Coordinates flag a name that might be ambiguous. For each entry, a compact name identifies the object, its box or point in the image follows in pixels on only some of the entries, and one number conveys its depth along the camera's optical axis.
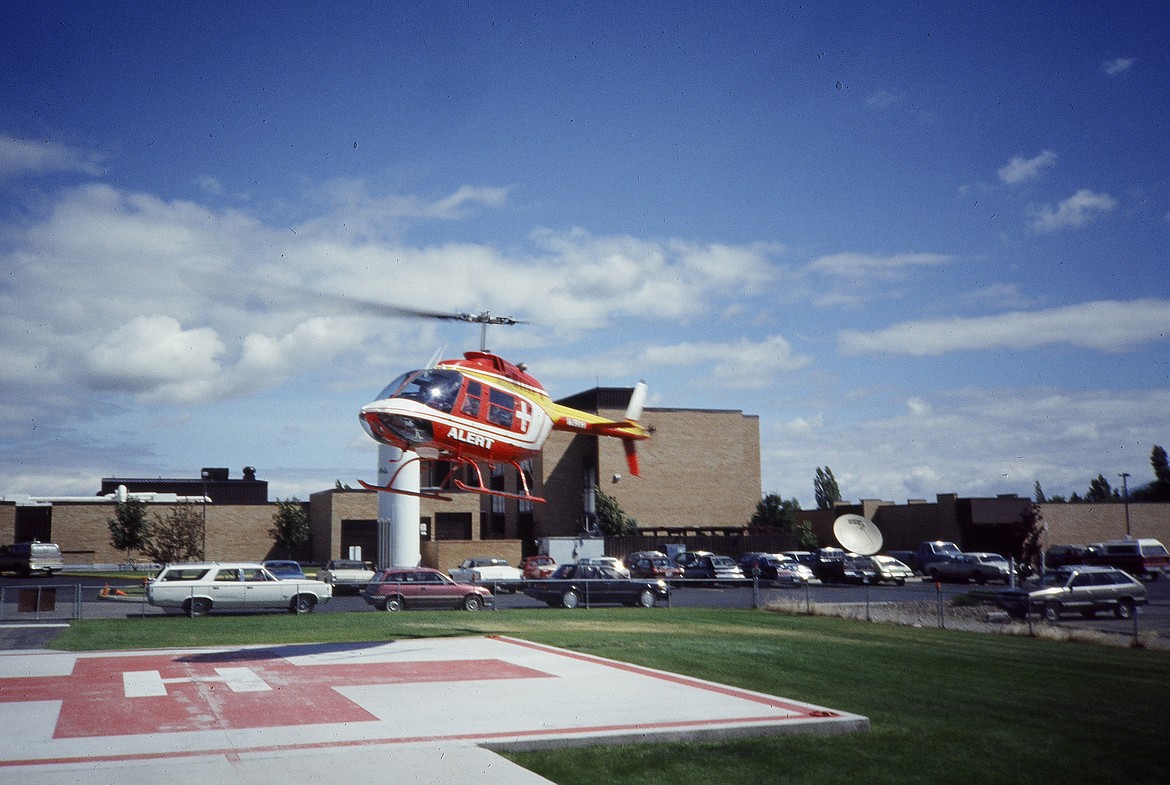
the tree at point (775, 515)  70.88
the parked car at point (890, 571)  48.41
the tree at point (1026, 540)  43.41
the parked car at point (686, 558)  53.85
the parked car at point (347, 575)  41.50
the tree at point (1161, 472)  95.88
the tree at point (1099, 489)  121.86
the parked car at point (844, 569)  48.78
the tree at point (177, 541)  52.12
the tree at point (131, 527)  59.28
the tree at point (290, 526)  70.25
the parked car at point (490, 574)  37.88
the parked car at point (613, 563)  37.44
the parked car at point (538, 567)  47.16
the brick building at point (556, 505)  68.81
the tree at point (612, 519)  65.44
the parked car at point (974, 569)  51.00
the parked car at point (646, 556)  50.97
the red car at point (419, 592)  33.06
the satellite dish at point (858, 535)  49.16
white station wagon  30.14
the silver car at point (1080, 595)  30.55
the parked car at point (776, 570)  48.16
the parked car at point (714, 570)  45.72
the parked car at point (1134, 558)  54.50
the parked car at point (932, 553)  55.69
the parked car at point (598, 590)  35.03
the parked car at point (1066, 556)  56.91
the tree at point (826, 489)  103.44
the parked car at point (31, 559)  55.06
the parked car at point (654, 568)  47.78
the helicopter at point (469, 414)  19.56
